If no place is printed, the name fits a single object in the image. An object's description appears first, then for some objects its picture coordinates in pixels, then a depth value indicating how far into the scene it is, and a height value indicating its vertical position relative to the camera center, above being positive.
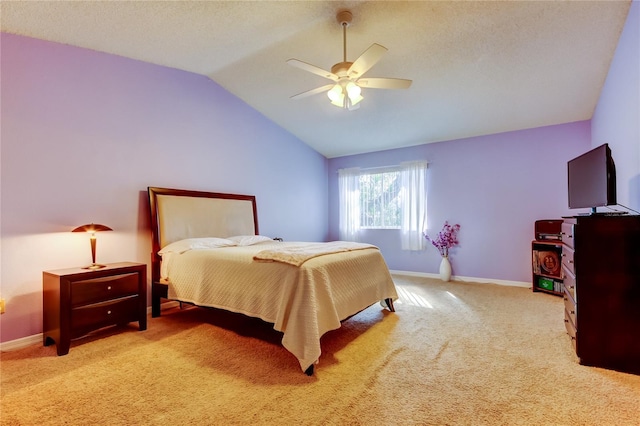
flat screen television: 2.13 +0.28
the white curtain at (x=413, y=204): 5.30 +0.20
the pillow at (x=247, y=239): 3.73 -0.31
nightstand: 2.39 -0.73
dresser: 1.98 -0.52
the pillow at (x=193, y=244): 3.24 -0.32
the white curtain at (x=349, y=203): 6.07 +0.25
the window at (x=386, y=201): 5.33 +0.28
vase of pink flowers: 4.95 -0.48
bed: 2.18 -0.51
